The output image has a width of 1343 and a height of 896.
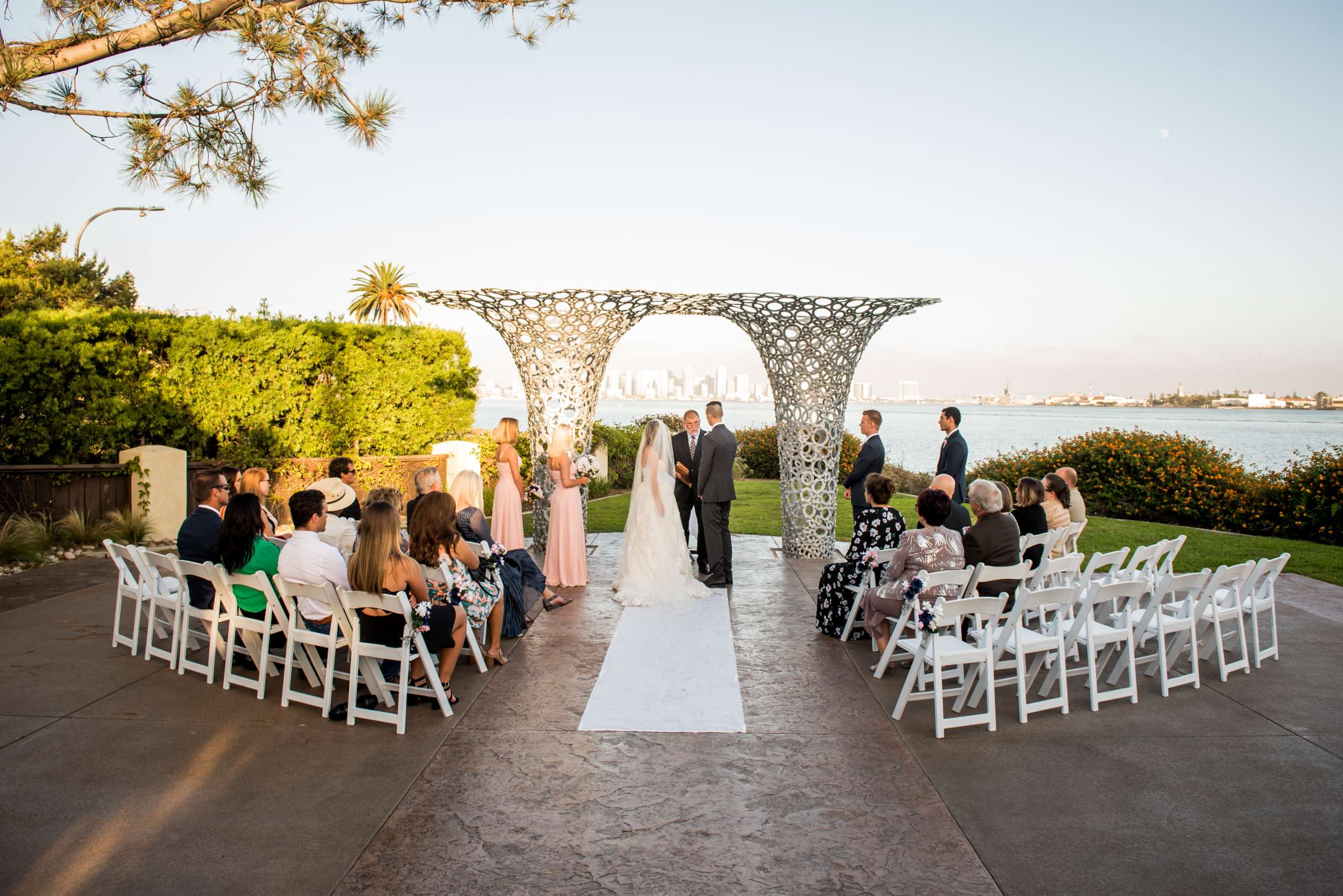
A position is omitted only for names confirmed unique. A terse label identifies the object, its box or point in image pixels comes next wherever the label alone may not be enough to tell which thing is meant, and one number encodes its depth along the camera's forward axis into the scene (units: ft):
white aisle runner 17.20
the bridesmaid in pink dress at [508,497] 29.81
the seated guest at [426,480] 21.80
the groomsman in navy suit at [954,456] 28.94
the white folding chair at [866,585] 22.50
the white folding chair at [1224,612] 19.81
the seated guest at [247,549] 18.51
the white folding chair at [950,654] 16.24
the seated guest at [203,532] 20.11
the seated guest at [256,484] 22.08
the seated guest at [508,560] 22.22
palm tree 175.83
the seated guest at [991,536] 20.35
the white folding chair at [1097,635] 17.89
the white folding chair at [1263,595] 20.77
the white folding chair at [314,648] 16.75
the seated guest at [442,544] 18.38
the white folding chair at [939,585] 17.92
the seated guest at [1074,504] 28.14
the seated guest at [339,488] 23.90
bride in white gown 28.78
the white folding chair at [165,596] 19.29
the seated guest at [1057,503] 27.09
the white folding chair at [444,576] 18.15
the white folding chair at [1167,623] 18.86
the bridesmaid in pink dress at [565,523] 29.94
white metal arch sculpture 34.96
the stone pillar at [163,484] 36.40
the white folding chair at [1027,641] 16.96
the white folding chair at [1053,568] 20.99
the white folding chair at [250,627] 17.57
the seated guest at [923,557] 19.31
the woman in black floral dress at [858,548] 22.63
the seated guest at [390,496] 18.50
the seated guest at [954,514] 23.79
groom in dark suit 31.22
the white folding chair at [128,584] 20.53
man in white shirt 17.90
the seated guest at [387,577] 16.58
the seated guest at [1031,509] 25.09
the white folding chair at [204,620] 18.38
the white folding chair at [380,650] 16.11
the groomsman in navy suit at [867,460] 30.63
